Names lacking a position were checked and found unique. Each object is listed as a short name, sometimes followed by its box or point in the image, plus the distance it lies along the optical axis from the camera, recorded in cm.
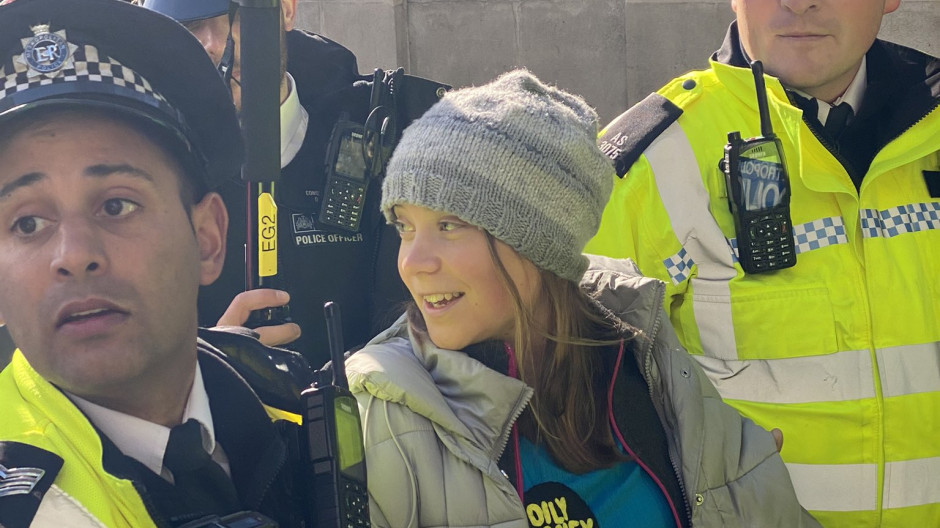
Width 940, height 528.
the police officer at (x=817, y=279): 255
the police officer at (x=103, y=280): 128
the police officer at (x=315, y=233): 257
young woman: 181
